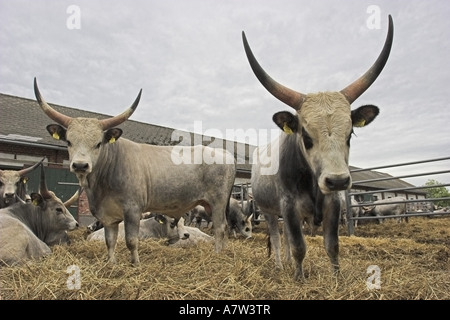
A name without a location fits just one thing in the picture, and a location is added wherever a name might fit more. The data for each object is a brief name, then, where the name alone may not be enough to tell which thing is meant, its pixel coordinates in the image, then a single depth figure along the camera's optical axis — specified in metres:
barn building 12.48
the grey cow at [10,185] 6.67
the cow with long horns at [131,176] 3.99
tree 52.84
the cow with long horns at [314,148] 2.68
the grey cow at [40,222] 4.42
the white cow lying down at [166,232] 7.24
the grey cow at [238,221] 10.59
